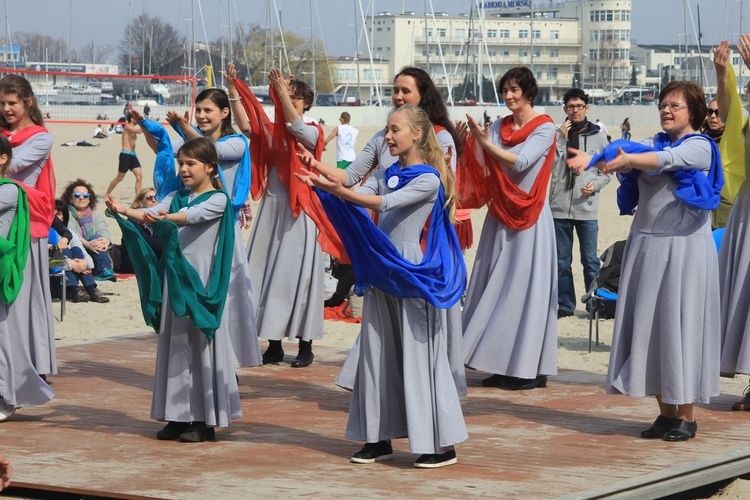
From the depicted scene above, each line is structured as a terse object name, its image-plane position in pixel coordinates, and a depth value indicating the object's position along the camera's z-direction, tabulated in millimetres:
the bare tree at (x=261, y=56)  129514
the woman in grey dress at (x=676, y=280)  9570
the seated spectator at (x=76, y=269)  17457
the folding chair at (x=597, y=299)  14443
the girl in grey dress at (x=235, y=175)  11301
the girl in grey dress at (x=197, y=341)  9330
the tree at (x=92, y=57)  151531
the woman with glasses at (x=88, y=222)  19076
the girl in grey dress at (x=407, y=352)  8547
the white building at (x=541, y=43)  158058
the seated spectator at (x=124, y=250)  16711
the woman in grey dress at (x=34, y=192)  10880
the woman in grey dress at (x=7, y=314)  10038
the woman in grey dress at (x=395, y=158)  9889
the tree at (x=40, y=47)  158995
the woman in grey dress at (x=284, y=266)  12877
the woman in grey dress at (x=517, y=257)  11769
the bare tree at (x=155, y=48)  126464
